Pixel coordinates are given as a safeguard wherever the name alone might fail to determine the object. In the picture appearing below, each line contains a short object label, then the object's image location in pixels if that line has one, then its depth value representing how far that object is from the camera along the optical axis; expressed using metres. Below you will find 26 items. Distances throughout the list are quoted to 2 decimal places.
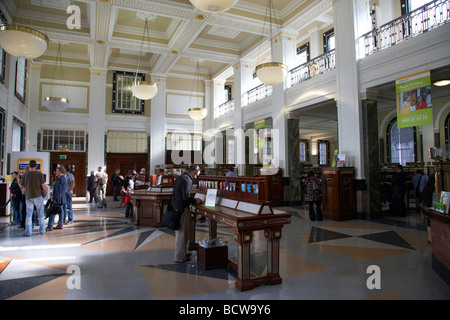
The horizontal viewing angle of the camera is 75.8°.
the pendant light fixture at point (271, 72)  7.89
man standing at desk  4.29
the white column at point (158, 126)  15.54
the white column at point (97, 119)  14.48
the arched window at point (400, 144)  12.93
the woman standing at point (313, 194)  7.57
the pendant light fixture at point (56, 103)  11.12
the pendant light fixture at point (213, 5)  5.39
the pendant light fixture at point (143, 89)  9.84
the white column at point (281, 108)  10.74
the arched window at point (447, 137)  11.28
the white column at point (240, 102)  13.64
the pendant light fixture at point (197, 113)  13.45
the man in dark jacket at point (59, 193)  6.59
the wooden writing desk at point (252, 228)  3.32
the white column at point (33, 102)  13.54
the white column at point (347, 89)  8.01
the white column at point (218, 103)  16.52
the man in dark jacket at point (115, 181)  12.27
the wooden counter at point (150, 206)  7.04
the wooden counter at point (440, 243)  3.38
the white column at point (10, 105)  9.67
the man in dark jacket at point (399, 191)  8.16
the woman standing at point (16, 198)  7.22
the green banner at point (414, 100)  6.45
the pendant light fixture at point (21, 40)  5.74
